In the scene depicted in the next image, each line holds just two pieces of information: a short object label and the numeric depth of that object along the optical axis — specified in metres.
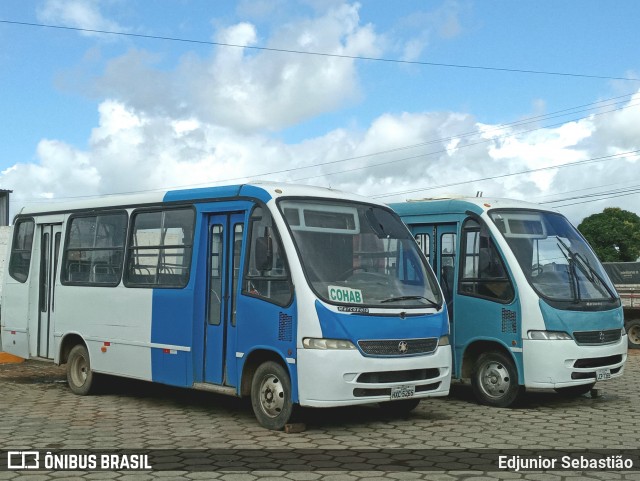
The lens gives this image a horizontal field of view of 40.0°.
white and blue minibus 8.91
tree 85.88
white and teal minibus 10.66
